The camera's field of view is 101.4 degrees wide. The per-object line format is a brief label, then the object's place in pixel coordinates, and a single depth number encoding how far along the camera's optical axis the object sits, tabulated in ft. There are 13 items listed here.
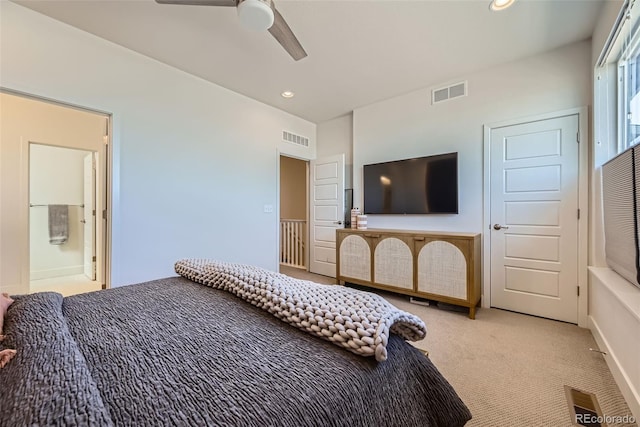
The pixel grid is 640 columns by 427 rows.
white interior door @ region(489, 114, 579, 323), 8.13
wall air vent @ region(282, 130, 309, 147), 13.47
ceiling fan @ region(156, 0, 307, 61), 5.13
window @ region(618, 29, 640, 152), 5.89
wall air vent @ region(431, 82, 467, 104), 10.03
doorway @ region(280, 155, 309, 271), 16.97
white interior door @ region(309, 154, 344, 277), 13.44
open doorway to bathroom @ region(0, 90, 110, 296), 9.58
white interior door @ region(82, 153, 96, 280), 12.72
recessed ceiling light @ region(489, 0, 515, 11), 6.36
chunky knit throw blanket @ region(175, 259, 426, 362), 2.43
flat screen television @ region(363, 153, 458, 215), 10.06
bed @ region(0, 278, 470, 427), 1.67
